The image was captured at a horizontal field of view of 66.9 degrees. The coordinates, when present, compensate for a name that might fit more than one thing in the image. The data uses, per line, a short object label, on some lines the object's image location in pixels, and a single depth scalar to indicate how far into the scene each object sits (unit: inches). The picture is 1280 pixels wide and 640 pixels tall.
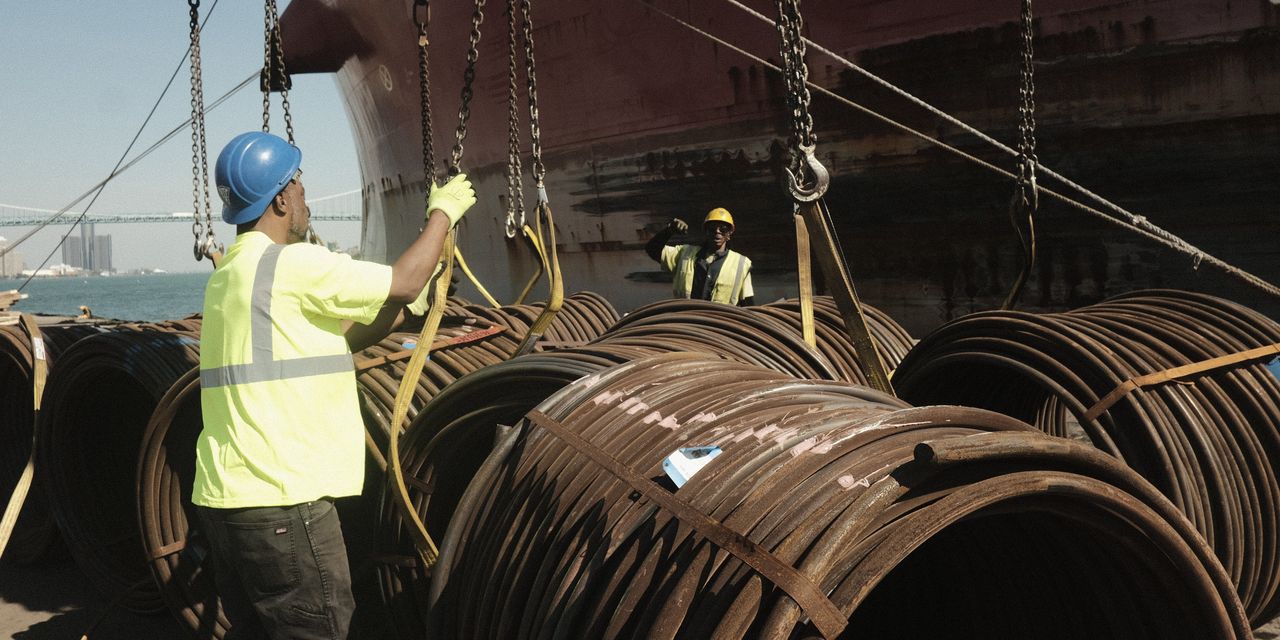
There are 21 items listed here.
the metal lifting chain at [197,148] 259.8
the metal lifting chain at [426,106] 207.0
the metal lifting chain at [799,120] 142.8
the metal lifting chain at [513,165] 200.7
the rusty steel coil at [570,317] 245.4
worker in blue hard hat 117.8
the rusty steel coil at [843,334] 228.5
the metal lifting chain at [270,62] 224.1
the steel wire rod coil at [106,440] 212.4
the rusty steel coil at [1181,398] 160.6
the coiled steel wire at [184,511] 181.6
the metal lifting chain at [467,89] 150.3
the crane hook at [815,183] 141.7
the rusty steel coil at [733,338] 178.9
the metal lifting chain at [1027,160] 228.1
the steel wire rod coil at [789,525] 85.5
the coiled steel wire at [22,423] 255.4
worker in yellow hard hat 303.6
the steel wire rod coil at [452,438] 148.9
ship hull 324.8
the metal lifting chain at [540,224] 166.1
